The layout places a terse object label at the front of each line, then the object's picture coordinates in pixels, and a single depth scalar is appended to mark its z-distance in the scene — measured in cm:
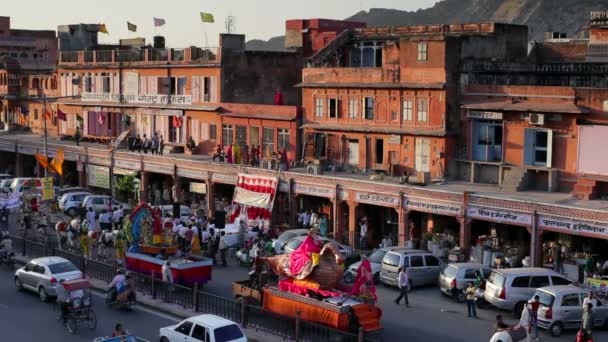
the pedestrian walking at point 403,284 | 3027
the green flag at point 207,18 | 5909
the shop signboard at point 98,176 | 5747
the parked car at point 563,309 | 2714
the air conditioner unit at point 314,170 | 4444
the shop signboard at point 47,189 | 4619
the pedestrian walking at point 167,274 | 3049
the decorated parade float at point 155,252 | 3111
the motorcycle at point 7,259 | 3694
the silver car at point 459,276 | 3128
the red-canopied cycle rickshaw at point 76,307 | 2734
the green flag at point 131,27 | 6866
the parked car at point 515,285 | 2905
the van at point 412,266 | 3319
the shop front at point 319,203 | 4284
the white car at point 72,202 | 5000
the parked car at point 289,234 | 3862
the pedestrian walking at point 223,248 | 3788
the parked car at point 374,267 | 3388
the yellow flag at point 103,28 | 7169
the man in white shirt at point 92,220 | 4253
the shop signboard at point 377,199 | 3944
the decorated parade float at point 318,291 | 2525
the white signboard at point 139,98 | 5706
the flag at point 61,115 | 6234
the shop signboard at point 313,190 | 4248
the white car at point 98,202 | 4916
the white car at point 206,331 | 2319
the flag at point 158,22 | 6614
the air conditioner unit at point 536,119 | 3778
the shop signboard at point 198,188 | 5056
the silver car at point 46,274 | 3095
